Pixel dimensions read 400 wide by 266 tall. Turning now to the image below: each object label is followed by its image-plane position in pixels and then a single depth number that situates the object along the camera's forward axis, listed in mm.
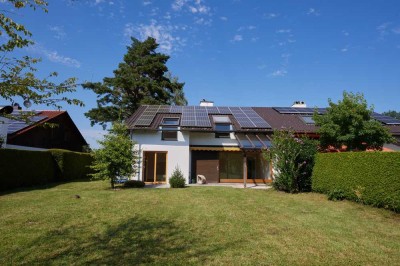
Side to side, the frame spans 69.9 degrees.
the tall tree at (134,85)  36531
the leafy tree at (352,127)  17906
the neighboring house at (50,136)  23297
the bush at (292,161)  16234
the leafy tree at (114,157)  16547
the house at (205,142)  21297
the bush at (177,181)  18156
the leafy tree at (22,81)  4245
